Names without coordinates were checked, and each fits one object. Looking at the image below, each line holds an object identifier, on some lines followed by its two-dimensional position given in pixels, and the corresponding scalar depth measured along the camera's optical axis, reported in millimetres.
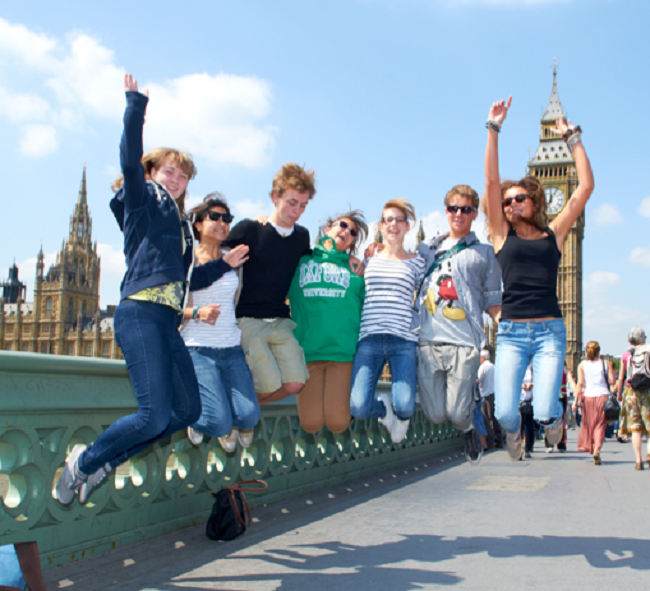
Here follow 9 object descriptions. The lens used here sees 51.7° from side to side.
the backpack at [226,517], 4828
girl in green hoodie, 5297
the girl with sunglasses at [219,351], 4648
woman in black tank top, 4785
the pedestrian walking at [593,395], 11617
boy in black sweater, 5012
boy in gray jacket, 5082
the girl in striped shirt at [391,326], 5199
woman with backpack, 10508
